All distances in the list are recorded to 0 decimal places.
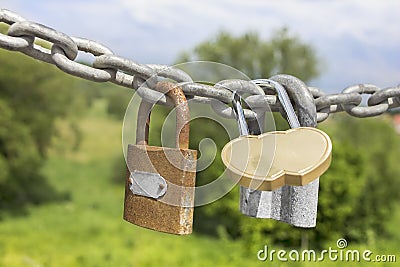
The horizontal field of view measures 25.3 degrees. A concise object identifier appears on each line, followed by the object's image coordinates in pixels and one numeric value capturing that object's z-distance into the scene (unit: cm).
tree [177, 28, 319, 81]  669
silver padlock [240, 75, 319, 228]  60
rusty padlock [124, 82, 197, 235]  60
